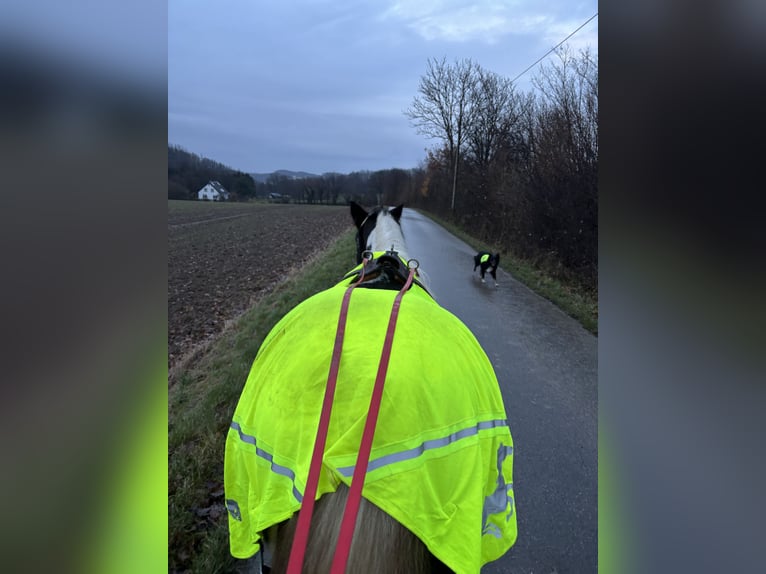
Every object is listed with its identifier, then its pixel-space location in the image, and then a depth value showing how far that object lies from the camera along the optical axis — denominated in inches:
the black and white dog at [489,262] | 372.5
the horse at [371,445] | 46.2
